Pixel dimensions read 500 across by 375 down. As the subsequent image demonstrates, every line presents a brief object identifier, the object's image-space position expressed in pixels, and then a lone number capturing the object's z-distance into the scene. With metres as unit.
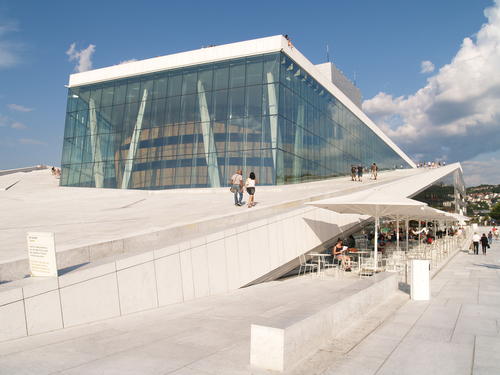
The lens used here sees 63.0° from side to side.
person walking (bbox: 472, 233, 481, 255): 23.98
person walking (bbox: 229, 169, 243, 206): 14.99
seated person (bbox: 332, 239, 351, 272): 13.55
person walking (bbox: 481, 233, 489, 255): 23.74
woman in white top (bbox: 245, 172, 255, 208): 14.62
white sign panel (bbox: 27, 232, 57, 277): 5.89
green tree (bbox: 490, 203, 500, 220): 115.11
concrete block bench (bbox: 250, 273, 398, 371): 4.43
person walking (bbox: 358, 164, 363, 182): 30.41
